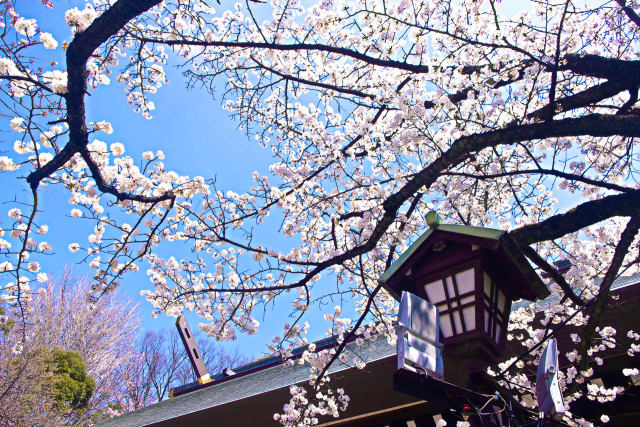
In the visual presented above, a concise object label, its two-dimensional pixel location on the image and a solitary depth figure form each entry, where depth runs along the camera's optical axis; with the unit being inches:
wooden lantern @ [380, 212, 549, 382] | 73.3
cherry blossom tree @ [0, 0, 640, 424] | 125.1
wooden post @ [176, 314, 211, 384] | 443.2
